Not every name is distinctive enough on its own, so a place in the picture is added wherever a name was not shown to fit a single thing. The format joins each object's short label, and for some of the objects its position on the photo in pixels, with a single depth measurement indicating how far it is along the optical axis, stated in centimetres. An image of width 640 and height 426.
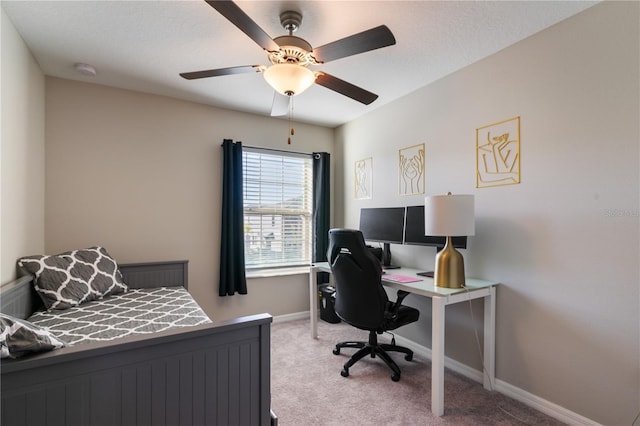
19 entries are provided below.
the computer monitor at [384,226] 287
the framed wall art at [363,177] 348
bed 95
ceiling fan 138
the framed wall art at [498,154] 212
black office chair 221
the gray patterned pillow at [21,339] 91
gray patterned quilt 164
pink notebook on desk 229
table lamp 207
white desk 191
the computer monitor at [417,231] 248
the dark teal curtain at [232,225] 322
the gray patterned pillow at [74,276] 204
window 356
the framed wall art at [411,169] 285
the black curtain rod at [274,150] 352
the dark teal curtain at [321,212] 383
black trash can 340
